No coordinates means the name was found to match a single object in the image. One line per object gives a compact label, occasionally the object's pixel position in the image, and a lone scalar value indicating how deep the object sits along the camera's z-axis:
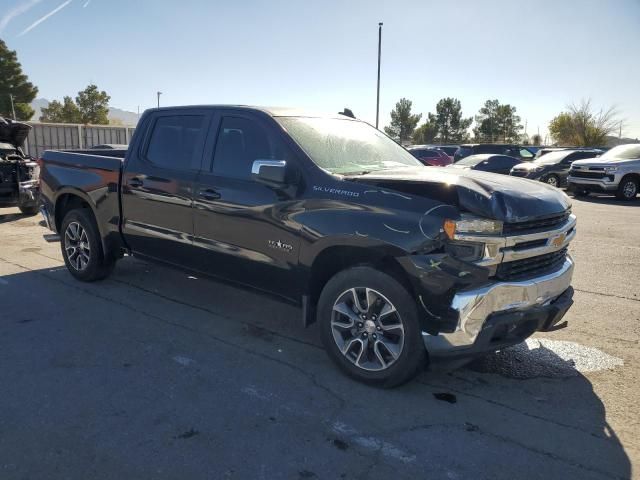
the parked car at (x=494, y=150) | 27.05
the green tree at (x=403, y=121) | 59.66
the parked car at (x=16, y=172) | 10.68
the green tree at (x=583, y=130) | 52.41
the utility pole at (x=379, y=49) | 31.67
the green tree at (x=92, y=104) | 50.81
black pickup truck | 3.32
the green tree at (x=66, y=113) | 50.59
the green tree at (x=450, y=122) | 65.50
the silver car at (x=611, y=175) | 16.14
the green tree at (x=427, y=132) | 65.75
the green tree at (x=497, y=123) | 67.25
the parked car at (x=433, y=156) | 23.25
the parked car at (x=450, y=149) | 30.74
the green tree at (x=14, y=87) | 50.03
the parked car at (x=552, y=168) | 19.34
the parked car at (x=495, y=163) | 21.25
